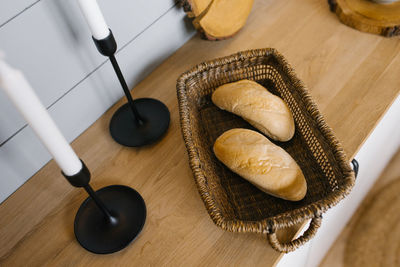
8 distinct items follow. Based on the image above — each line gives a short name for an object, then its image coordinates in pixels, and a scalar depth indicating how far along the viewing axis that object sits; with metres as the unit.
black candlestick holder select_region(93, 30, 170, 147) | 0.66
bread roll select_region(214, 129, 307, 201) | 0.52
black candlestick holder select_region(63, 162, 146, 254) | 0.54
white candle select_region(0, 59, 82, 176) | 0.25
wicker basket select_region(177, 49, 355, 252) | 0.48
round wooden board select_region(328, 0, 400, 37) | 0.78
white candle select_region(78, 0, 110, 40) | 0.45
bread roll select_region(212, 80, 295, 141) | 0.60
